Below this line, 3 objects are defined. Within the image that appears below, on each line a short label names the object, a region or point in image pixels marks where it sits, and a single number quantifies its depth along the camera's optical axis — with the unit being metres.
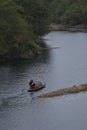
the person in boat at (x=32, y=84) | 88.62
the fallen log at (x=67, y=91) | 84.27
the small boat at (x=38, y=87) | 88.06
